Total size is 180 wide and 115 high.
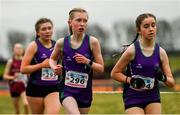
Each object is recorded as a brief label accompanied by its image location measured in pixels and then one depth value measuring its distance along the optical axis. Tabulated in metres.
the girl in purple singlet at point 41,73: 14.50
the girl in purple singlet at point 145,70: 11.42
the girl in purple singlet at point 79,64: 12.31
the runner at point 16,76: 23.38
